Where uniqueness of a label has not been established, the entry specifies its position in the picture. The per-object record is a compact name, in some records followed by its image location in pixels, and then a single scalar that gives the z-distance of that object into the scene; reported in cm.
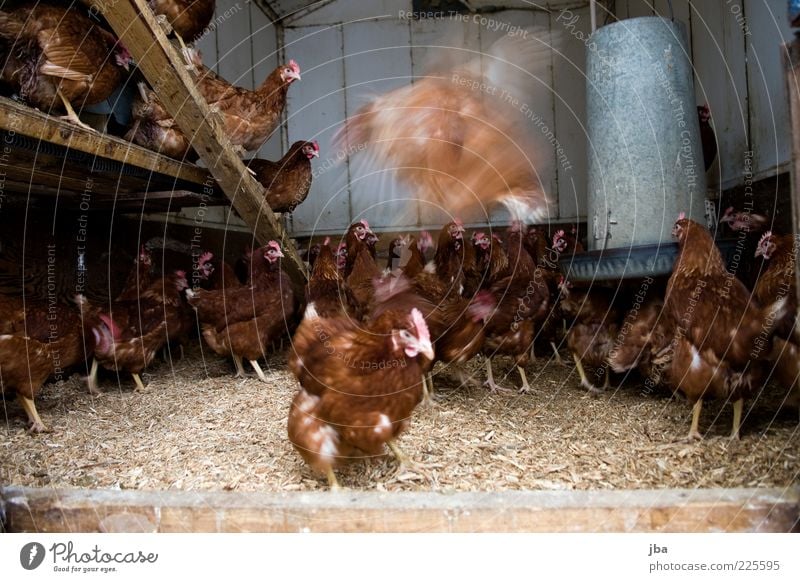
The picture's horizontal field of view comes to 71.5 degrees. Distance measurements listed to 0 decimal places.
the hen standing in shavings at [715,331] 206
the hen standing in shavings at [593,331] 296
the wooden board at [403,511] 143
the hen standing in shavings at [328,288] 312
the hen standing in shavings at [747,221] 284
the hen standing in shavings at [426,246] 393
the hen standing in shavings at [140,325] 310
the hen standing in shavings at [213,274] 382
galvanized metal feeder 255
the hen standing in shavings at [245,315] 342
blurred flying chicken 281
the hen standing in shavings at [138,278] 348
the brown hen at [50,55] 221
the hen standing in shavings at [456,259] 341
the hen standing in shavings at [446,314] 267
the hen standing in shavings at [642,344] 257
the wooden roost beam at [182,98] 209
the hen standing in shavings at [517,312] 295
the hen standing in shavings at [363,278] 326
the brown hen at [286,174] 371
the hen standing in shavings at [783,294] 204
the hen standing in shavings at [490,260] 332
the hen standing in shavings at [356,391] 174
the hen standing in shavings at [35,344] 236
